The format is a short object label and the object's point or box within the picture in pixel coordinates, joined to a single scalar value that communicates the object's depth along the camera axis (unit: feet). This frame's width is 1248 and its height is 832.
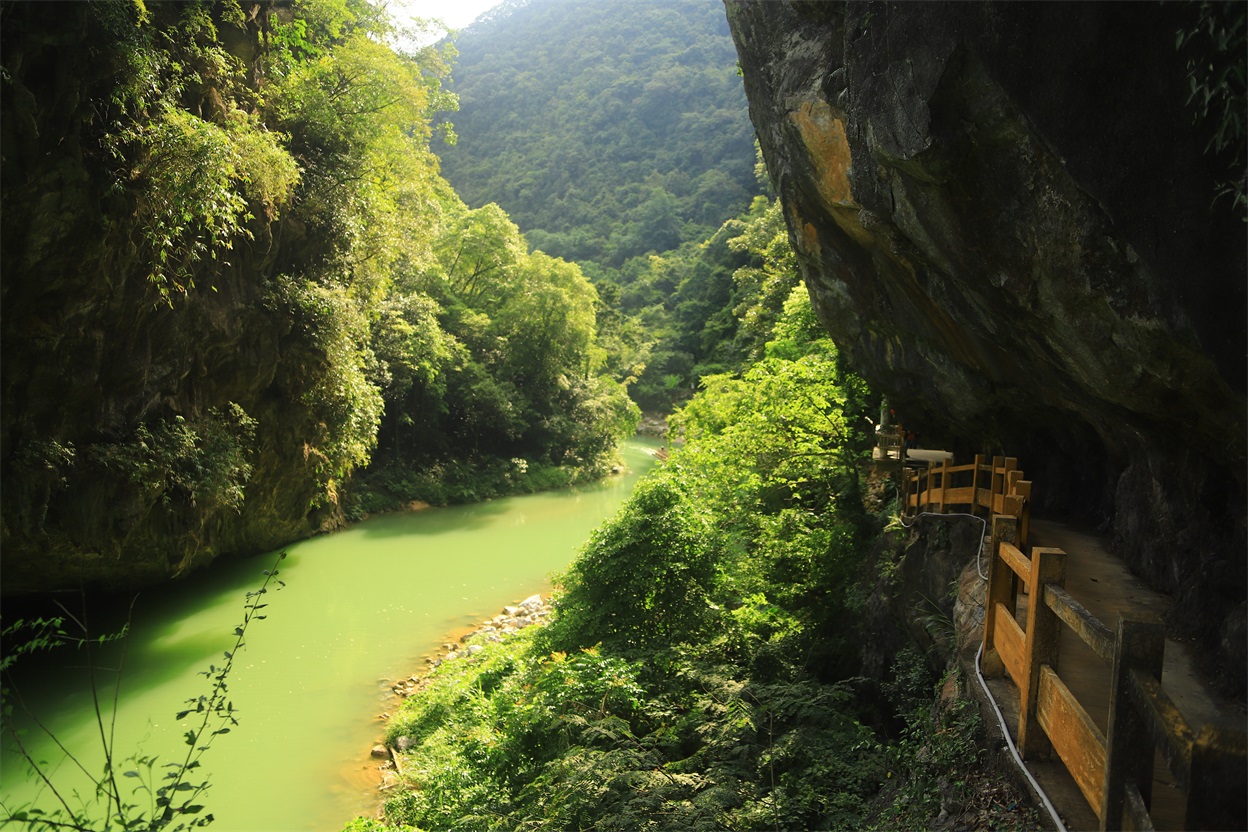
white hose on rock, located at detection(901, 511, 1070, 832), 9.78
